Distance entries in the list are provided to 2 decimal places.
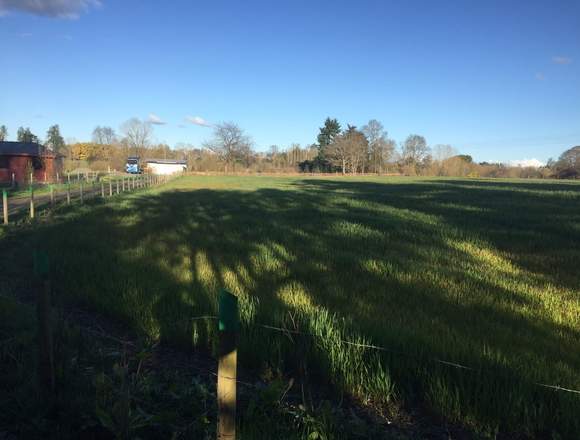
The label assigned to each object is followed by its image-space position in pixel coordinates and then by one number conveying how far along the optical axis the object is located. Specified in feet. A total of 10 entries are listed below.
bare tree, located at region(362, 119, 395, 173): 324.39
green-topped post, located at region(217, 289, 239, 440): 6.98
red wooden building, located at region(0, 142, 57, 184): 126.00
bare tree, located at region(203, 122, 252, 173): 328.29
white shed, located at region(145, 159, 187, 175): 308.40
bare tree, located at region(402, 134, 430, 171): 341.00
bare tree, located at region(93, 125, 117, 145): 402.93
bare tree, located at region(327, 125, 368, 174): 302.25
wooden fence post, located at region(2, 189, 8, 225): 41.68
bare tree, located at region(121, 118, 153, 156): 363.35
